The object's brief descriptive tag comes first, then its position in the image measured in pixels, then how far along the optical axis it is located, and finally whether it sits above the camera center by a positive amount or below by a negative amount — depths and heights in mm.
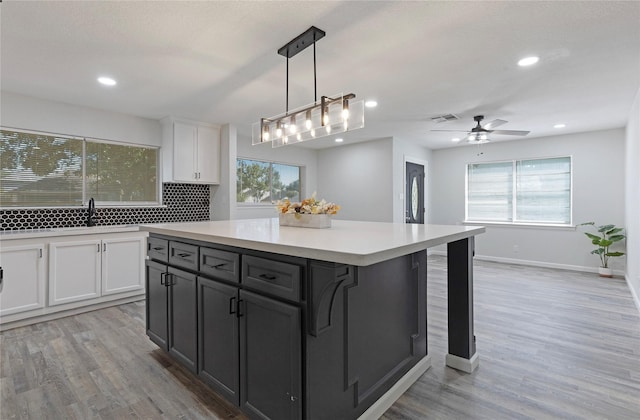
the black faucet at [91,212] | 3824 -18
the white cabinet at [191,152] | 4340 +814
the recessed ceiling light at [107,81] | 2992 +1220
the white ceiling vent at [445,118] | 4301 +1247
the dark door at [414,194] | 6293 +334
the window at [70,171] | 3426 +466
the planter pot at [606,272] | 4949 -944
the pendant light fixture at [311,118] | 2186 +668
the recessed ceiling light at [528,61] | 2605 +1220
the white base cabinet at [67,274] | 3055 -662
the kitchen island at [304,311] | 1405 -550
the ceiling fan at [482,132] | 4090 +991
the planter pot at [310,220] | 2252 -68
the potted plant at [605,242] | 4828 -476
